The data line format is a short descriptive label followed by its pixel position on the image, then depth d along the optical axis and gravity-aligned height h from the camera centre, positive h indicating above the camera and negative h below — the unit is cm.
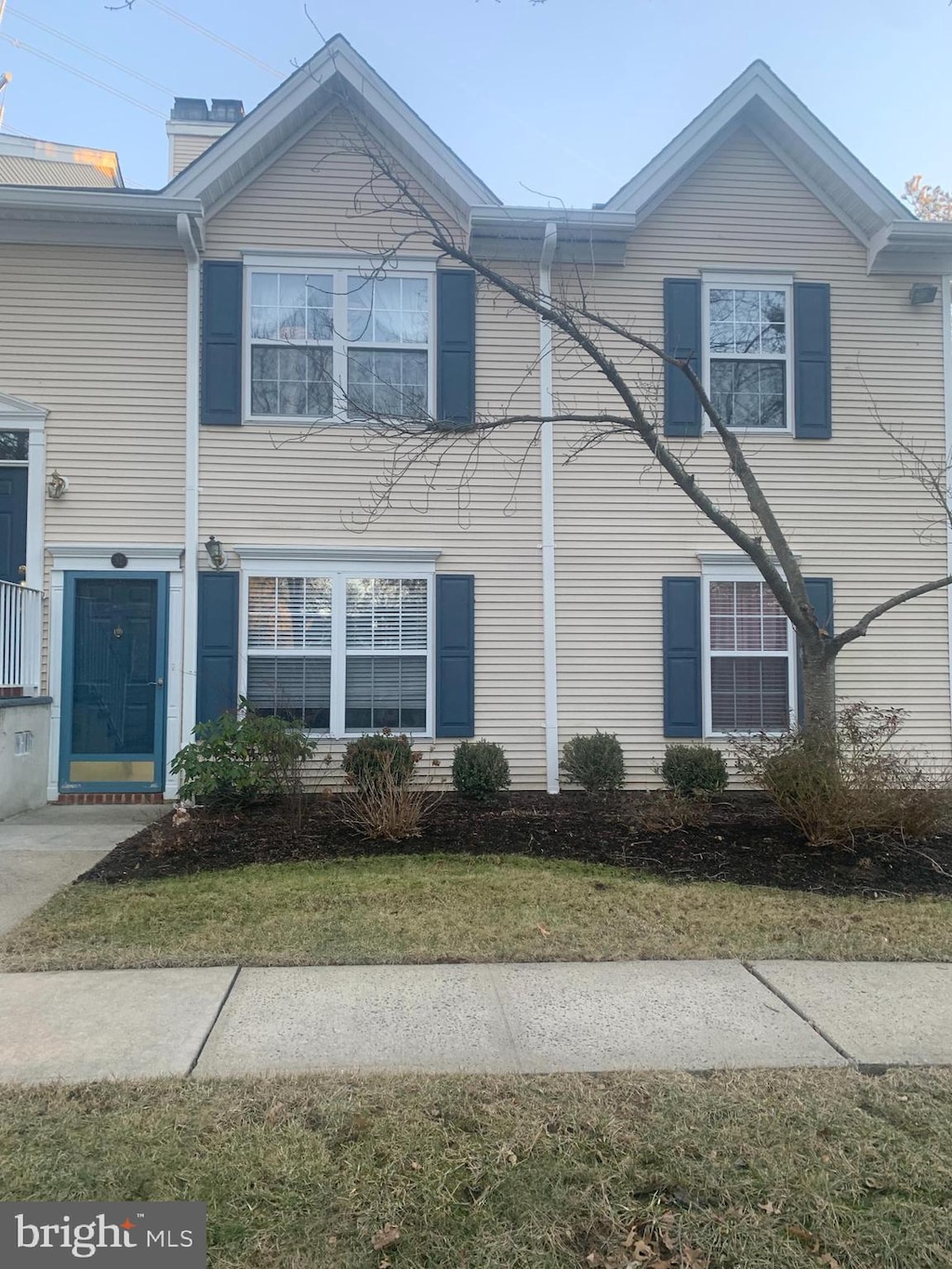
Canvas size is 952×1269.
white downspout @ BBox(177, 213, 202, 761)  869 +166
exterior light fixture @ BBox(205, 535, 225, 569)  870 +123
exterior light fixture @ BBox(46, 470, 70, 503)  863 +186
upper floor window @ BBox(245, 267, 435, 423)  901 +344
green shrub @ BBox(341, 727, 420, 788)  764 -78
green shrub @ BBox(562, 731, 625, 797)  866 -90
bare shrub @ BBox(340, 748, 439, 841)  677 -108
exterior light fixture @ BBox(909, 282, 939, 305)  948 +418
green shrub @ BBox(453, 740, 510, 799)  836 -93
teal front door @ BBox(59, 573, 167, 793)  872 -12
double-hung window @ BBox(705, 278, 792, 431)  943 +352
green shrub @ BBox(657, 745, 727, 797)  849 -94
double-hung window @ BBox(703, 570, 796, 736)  929 +20
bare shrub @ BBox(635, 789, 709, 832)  703 -115
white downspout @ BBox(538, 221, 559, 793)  906 +129
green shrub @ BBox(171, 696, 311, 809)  751 -79
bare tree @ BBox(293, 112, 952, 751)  674 +134
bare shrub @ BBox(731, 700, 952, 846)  614 -81
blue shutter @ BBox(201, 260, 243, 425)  882 +326
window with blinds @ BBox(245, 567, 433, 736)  889 +25
